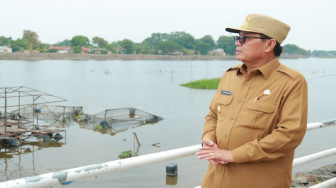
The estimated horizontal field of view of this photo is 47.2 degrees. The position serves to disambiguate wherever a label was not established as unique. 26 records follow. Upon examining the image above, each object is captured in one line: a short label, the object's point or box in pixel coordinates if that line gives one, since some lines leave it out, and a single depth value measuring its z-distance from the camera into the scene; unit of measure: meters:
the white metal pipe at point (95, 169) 1.77
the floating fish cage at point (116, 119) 19.33
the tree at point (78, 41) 149.12
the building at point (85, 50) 144.82
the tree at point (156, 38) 178.25
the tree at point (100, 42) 147.38
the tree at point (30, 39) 133.75
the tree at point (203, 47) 155.00
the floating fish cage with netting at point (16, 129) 15.55
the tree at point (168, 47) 145.24
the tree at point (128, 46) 144.00
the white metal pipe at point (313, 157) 3.26
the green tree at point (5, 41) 136.88
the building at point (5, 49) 126.21
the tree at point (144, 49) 148.00
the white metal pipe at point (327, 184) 3.54
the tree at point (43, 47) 135.38
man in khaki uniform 2.02
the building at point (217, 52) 156.25
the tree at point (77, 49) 139.62
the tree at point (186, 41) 160.62
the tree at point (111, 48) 146.25
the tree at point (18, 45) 134.75
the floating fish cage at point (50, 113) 21.62
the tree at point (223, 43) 136.12
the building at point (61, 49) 143.68
